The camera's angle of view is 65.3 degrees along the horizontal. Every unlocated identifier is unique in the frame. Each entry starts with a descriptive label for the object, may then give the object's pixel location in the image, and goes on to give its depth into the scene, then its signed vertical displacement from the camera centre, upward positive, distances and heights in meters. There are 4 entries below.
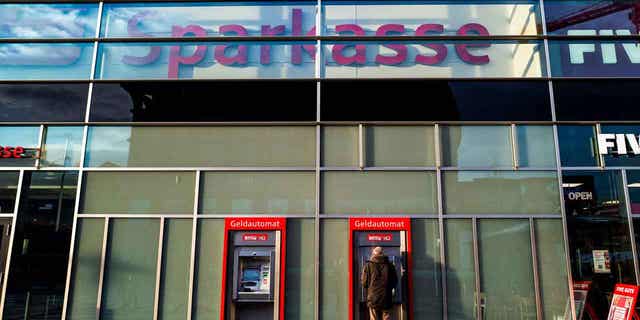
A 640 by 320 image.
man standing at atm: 7.66 -0.19
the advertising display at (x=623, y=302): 7.21 -0.42
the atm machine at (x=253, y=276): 8.15 -0.09
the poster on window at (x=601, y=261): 8.21 +0.19
